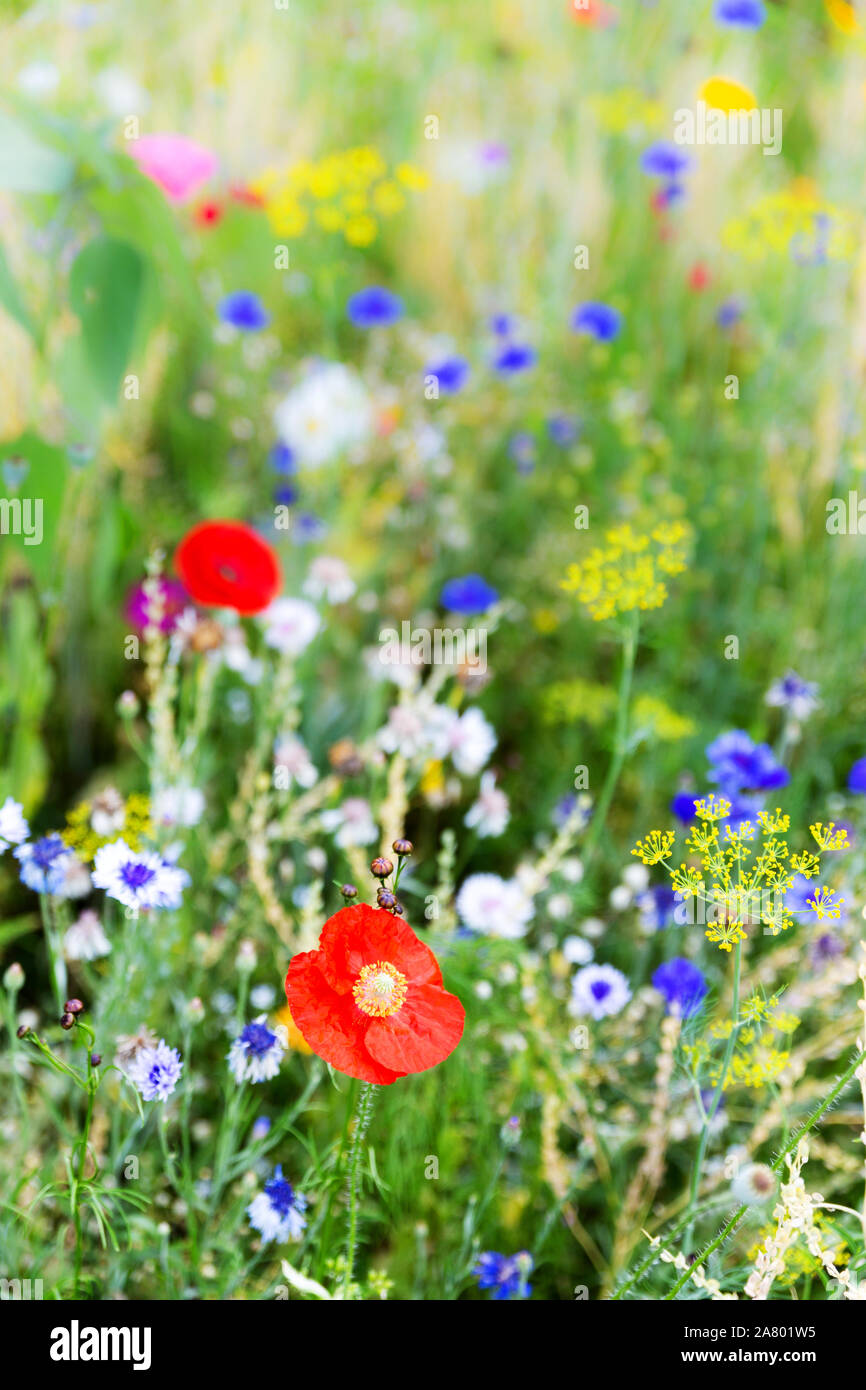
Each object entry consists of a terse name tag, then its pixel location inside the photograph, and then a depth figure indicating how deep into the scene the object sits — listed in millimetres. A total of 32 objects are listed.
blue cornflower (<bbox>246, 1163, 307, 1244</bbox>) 1413
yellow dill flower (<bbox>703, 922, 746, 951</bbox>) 1367
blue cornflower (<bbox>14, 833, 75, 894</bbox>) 1442
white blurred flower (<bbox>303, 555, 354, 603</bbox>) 1754
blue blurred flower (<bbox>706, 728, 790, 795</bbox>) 1541
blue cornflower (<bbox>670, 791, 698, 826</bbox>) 1556
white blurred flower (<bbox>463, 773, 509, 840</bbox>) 1614
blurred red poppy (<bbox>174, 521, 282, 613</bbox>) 1618
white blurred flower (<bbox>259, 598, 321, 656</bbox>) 1669
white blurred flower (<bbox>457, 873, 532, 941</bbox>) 1556
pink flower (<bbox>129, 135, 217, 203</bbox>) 2031
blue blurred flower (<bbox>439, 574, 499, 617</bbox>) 1897
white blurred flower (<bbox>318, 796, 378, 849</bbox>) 1605
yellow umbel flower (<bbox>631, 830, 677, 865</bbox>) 1387
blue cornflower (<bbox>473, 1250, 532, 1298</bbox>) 1480
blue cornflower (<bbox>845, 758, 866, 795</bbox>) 1576
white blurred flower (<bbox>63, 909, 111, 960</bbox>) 1505
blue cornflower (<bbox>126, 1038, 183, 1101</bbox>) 1384
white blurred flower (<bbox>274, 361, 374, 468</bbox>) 2177
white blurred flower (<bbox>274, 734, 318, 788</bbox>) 1625
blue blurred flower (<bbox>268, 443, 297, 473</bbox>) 2171
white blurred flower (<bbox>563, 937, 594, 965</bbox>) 1551
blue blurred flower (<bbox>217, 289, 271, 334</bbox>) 2175
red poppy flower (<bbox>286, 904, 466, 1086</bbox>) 1349
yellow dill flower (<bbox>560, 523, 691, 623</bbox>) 1534
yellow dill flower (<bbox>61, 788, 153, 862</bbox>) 1503
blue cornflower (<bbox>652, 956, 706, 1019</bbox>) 1483
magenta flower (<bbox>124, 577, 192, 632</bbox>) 1726
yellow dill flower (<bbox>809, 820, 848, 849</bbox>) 1366
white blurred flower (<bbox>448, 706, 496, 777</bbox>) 1632
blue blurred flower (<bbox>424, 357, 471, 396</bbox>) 2214
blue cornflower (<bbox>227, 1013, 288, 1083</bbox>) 1405
